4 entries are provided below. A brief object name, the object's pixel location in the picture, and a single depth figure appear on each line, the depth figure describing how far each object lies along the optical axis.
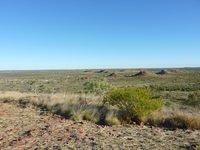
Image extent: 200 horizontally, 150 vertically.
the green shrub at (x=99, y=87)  15.28
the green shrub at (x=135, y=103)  6.58
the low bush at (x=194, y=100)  10.34
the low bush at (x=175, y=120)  5.98
